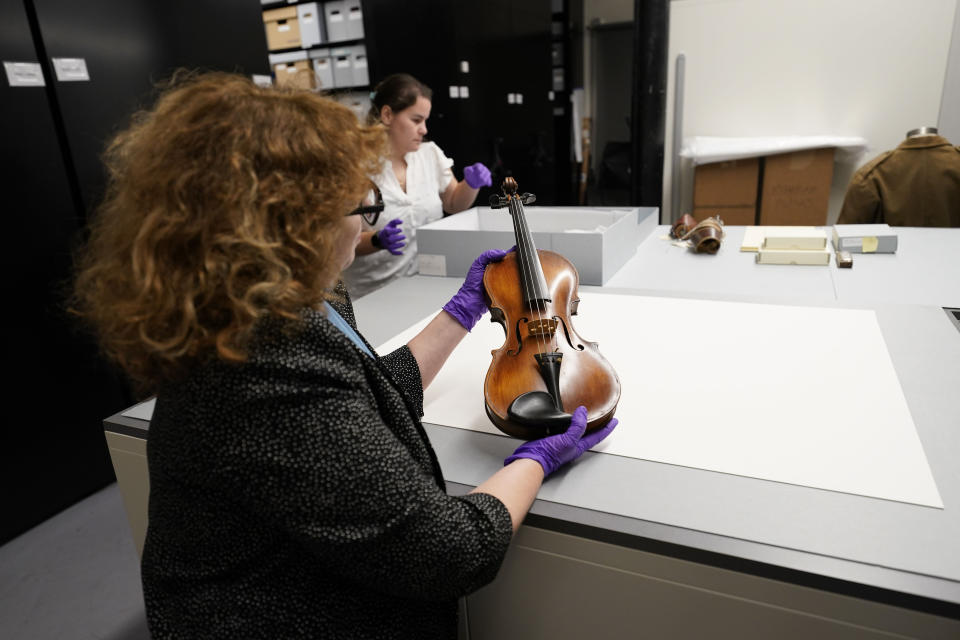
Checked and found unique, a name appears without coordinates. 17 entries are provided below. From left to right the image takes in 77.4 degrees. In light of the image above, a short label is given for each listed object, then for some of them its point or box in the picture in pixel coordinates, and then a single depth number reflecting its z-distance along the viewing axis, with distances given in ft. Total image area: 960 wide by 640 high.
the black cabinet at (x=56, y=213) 6.20
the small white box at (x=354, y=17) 13.20
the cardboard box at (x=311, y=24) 13.52
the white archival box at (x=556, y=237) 5.90
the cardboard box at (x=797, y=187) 12.18
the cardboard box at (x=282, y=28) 14.02
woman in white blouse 7.07
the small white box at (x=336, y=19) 13.37
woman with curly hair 1.94
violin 2.90
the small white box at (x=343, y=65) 13.74
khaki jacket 8.64
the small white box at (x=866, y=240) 6.59
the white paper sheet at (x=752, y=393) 2.81
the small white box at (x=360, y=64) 13.61
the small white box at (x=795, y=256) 6.34
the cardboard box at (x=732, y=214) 12.61
